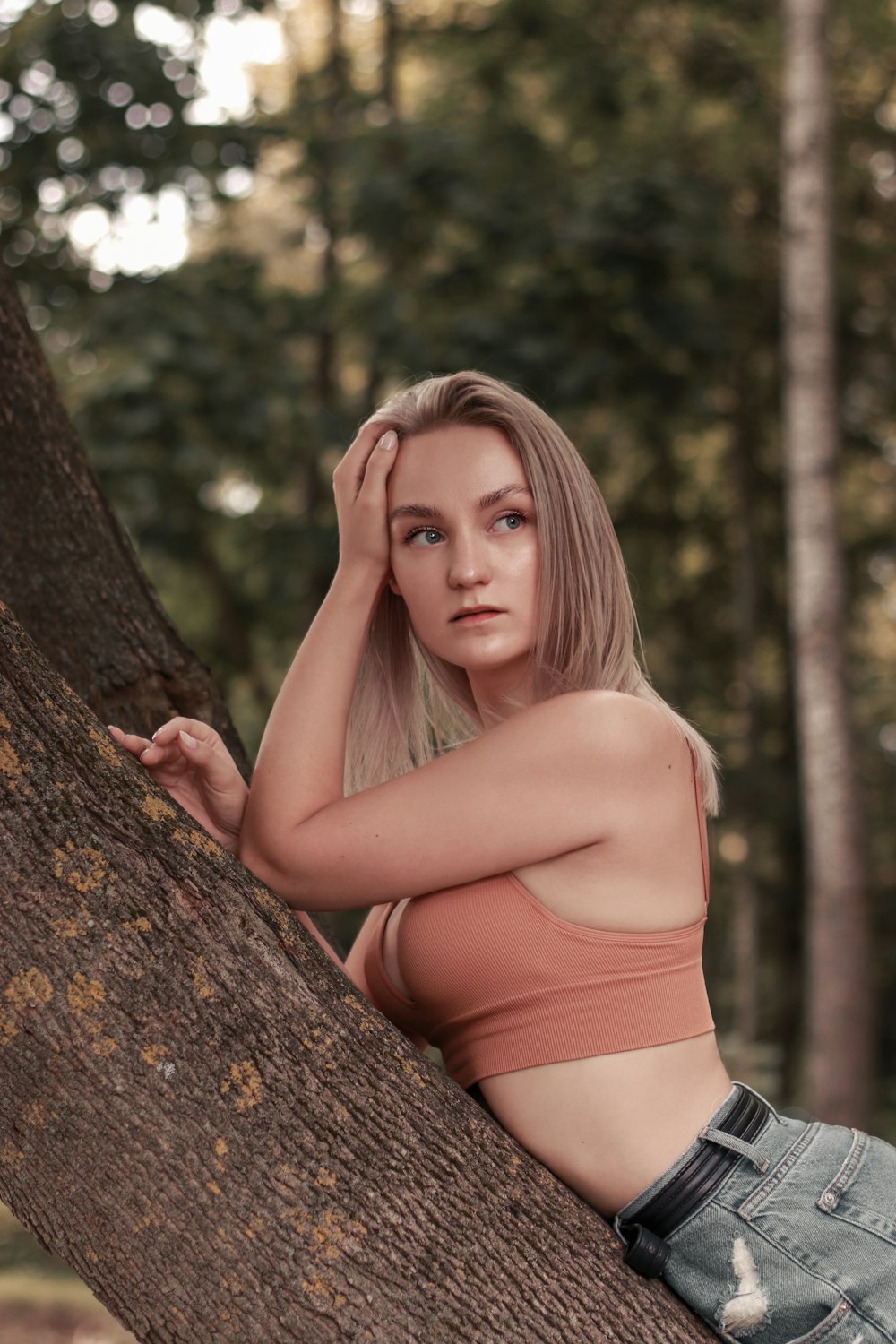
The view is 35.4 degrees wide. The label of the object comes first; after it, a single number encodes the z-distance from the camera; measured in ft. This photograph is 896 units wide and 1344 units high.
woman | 6.48
